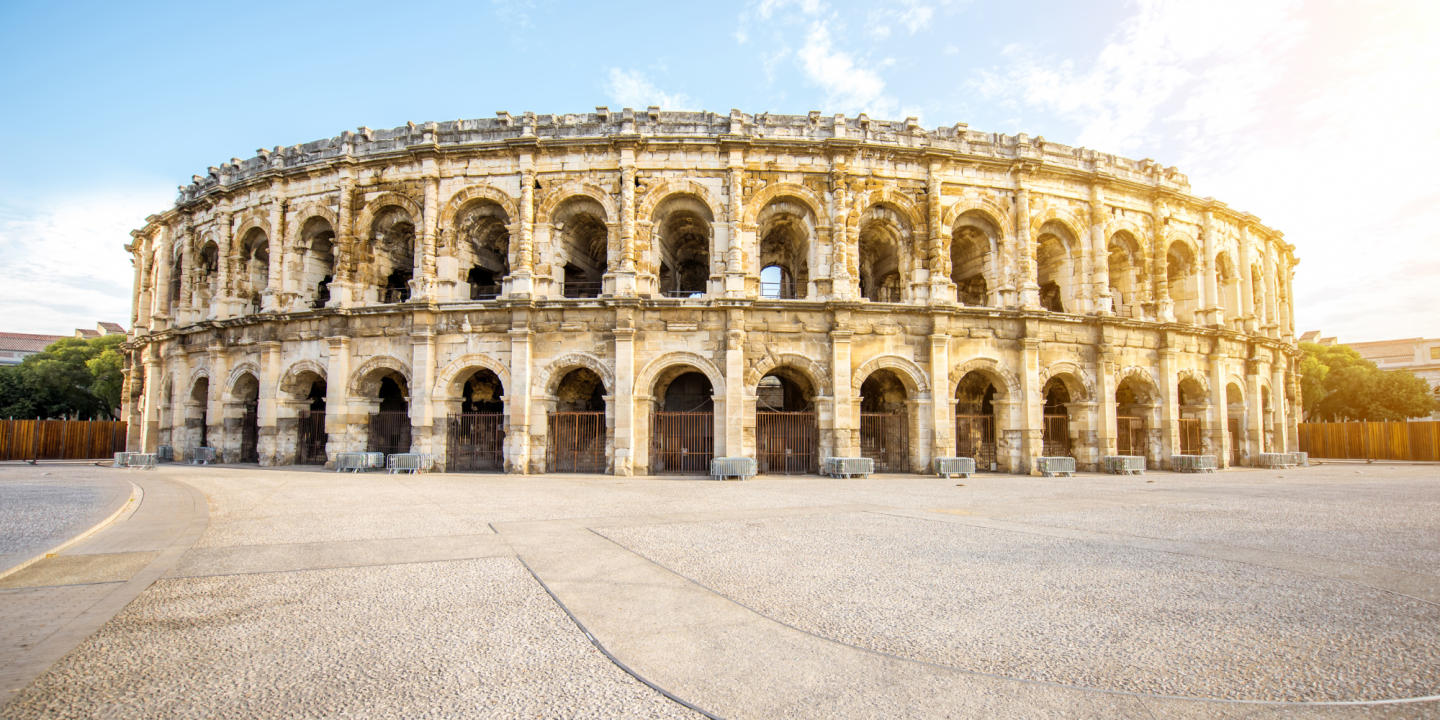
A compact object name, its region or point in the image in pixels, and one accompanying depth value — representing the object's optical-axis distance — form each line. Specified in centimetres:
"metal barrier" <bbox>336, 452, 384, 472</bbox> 1611
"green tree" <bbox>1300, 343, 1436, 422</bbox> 2999
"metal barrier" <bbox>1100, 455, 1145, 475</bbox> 1711
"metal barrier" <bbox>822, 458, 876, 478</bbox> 1516
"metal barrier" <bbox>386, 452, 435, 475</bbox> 1573
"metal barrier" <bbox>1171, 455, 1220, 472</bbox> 1802
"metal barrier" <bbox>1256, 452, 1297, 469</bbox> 2023
